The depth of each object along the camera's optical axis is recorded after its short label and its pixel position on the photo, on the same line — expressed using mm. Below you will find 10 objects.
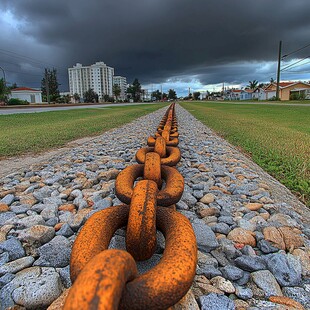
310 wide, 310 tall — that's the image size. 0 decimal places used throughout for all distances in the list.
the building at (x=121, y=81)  152500
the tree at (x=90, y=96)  79562
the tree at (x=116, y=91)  93125
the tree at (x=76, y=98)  81688
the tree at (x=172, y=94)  128625
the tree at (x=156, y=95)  124069
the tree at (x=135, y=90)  108938
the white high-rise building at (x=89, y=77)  127694
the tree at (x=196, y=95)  123062
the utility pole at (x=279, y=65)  37969
